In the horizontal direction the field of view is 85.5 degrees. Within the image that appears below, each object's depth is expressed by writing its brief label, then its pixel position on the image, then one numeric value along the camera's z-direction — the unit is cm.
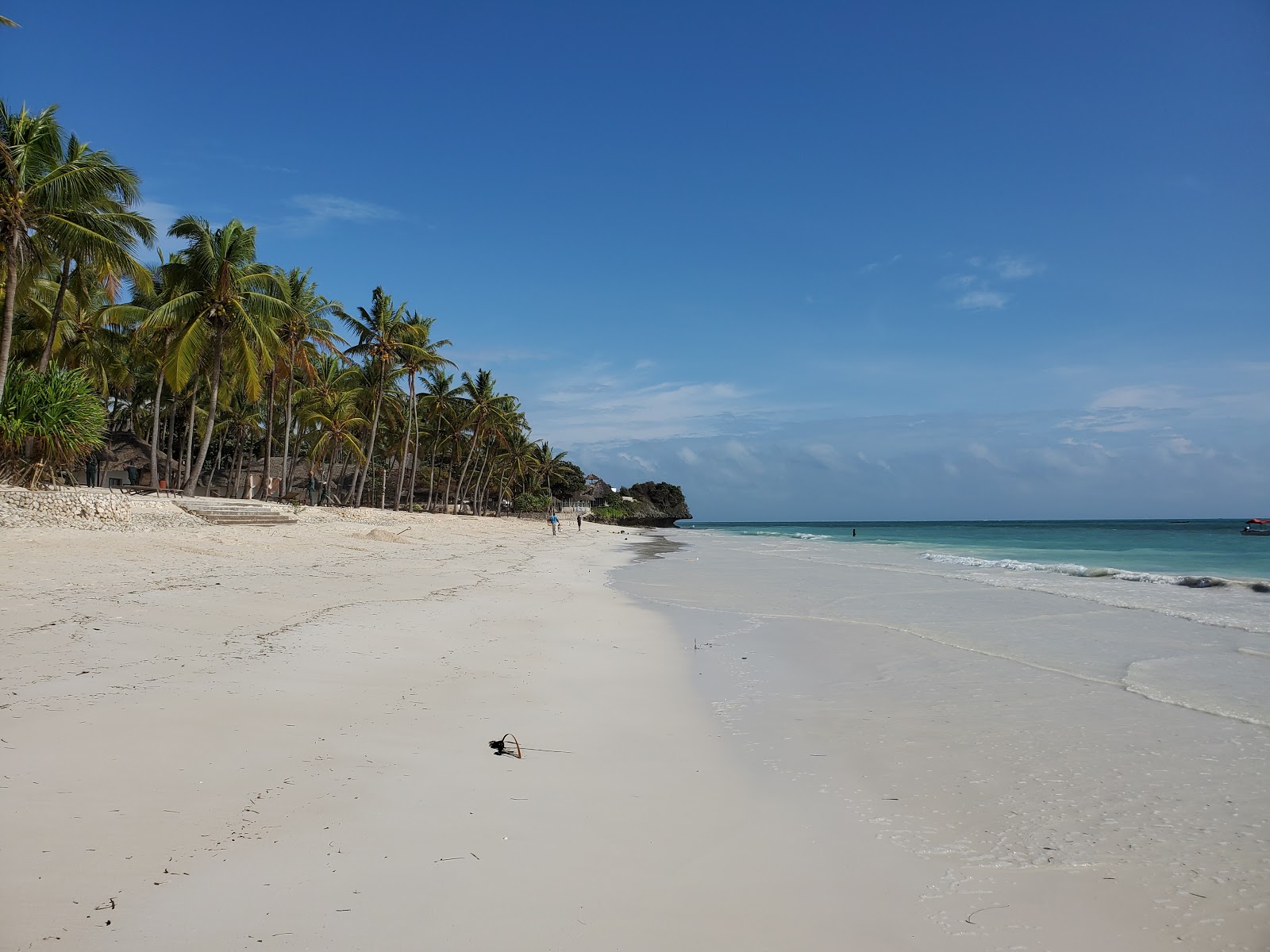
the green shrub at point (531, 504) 7162
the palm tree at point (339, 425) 3831
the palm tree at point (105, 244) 1786
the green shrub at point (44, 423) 1492
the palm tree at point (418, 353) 3822
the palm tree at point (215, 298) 2302
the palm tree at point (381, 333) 3581
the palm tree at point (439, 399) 4766
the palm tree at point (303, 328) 3112
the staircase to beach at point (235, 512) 1800
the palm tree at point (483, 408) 4888
